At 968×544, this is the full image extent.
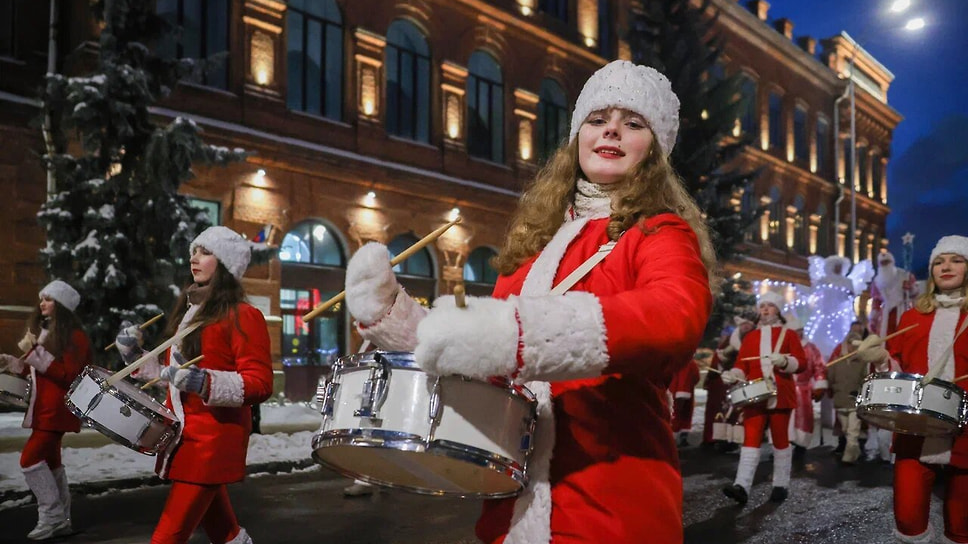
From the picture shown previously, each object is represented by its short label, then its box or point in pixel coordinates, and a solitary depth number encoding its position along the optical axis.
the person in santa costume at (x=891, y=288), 12.52
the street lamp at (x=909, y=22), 21.81
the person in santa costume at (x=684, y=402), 14.06
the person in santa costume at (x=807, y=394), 12.70
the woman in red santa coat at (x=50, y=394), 6.84
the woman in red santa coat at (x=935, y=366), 5.24
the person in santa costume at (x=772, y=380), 9.05
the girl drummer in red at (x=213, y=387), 4.21
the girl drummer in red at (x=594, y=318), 1.71
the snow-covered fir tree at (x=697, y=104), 21.67
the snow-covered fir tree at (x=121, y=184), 12.01
